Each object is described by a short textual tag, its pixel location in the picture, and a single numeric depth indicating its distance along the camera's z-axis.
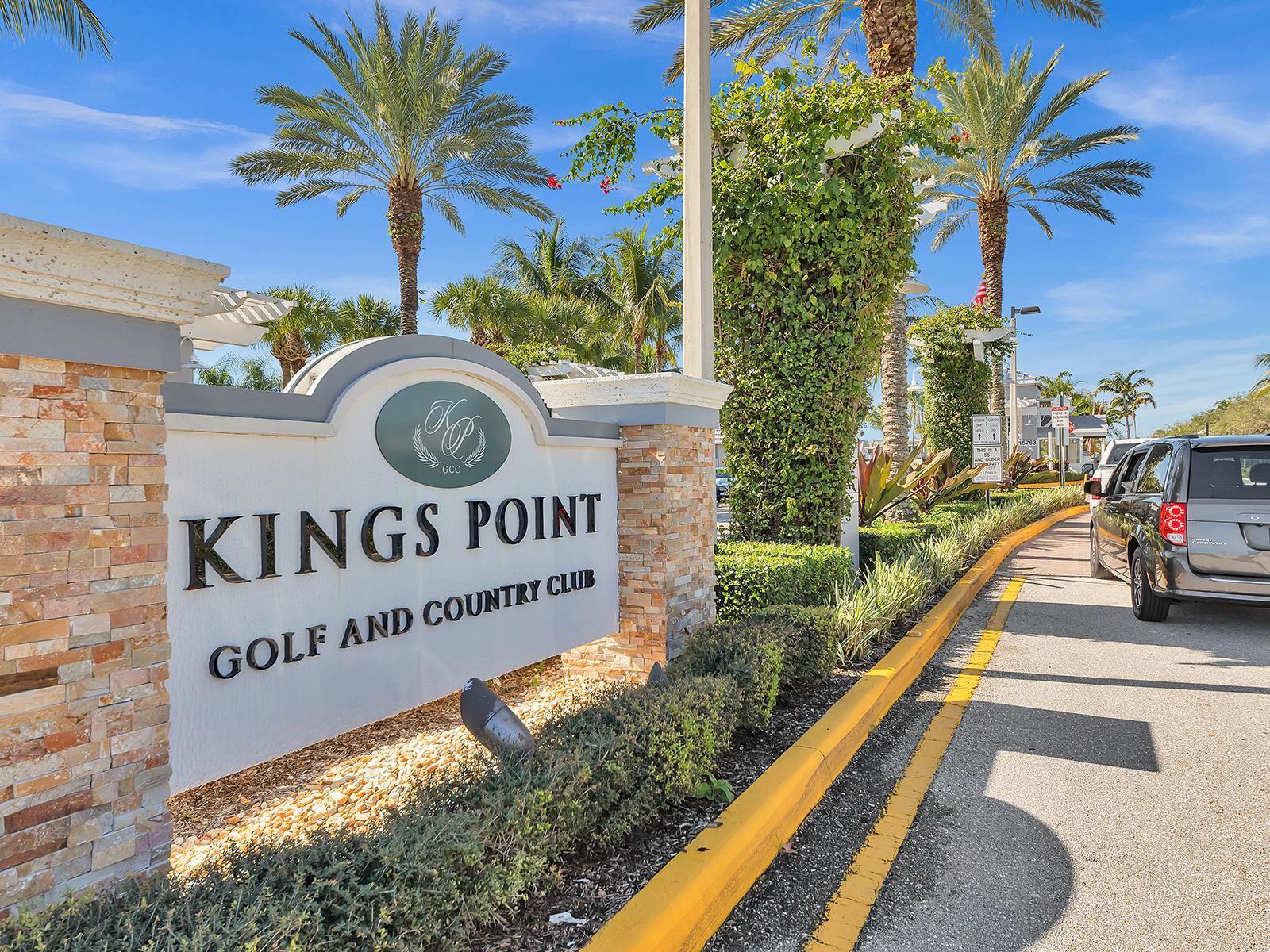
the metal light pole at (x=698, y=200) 6.13
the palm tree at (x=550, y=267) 31.83
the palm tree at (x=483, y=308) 24.03
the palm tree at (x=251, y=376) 34.69
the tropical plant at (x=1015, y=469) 19.84
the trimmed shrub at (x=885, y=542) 9.20
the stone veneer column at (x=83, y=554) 2.21
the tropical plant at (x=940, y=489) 13.25
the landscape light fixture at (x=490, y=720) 3.38
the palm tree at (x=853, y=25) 9.20
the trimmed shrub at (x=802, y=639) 4.76
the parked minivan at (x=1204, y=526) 6.47
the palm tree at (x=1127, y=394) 85.06
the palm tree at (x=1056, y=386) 75.75
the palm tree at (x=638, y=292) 30.89
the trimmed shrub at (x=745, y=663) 4.08
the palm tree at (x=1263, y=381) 44.28
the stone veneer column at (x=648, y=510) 5.49
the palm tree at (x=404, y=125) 15.89
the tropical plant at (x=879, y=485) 10.16
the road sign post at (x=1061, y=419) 21.28
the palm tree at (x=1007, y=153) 18.09
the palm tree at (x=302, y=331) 22.69
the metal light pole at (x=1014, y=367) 18.86
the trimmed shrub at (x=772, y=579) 6.19
